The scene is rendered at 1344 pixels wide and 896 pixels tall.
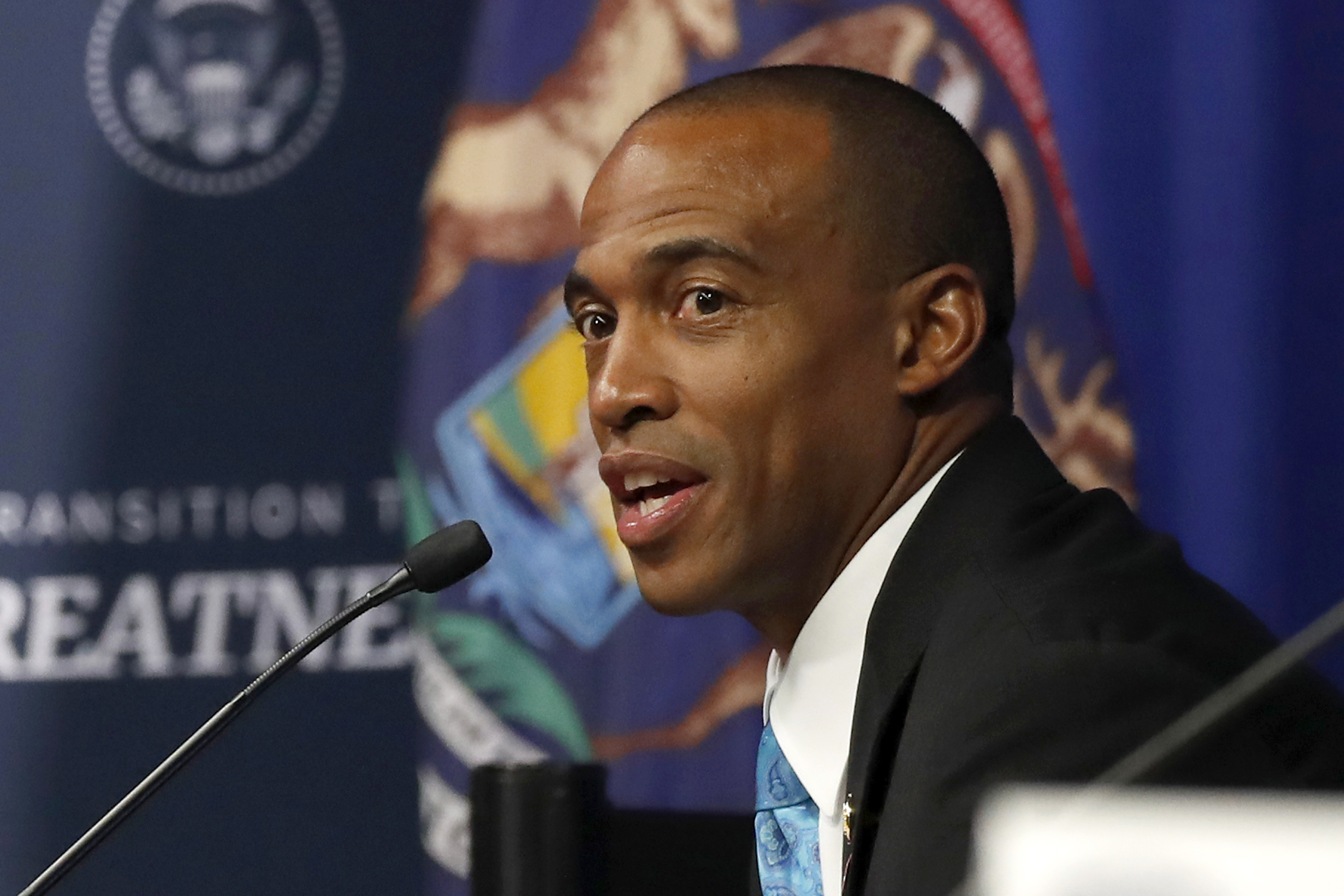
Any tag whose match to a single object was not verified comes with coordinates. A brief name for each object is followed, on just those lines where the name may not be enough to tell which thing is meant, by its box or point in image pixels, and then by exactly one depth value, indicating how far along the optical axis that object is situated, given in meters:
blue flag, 5.24
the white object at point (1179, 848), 2.44
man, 4.98
